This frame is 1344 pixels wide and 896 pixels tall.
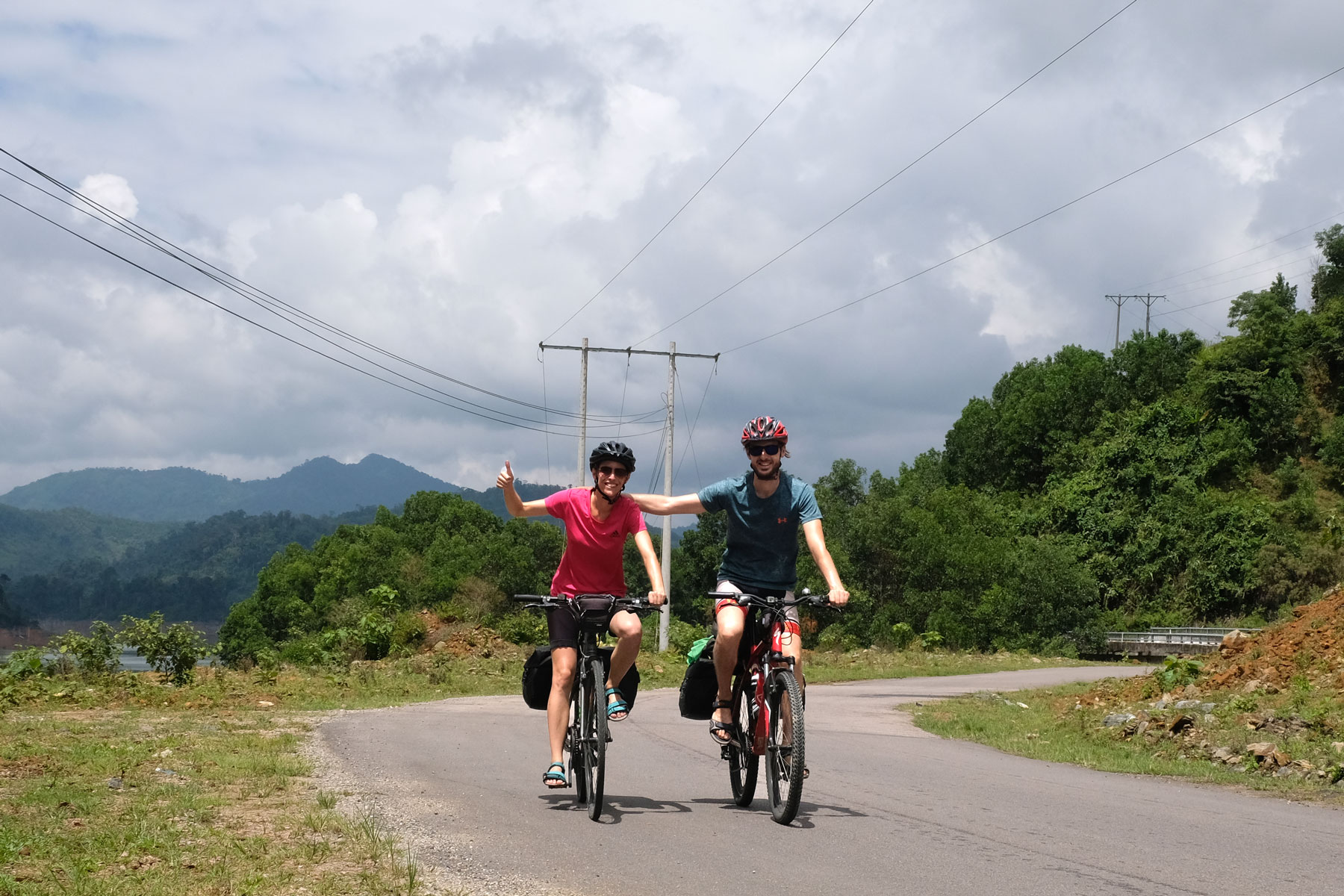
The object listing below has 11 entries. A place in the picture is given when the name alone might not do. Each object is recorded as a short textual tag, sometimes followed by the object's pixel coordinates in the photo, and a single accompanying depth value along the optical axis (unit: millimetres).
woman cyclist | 7555
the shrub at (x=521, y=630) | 33375
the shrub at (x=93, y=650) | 21297
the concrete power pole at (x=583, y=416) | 42188
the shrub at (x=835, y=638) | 47350
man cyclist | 7449
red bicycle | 6914
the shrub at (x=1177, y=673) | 16750
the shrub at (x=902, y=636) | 48750
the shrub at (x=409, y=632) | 32875
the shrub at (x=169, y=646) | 21922
